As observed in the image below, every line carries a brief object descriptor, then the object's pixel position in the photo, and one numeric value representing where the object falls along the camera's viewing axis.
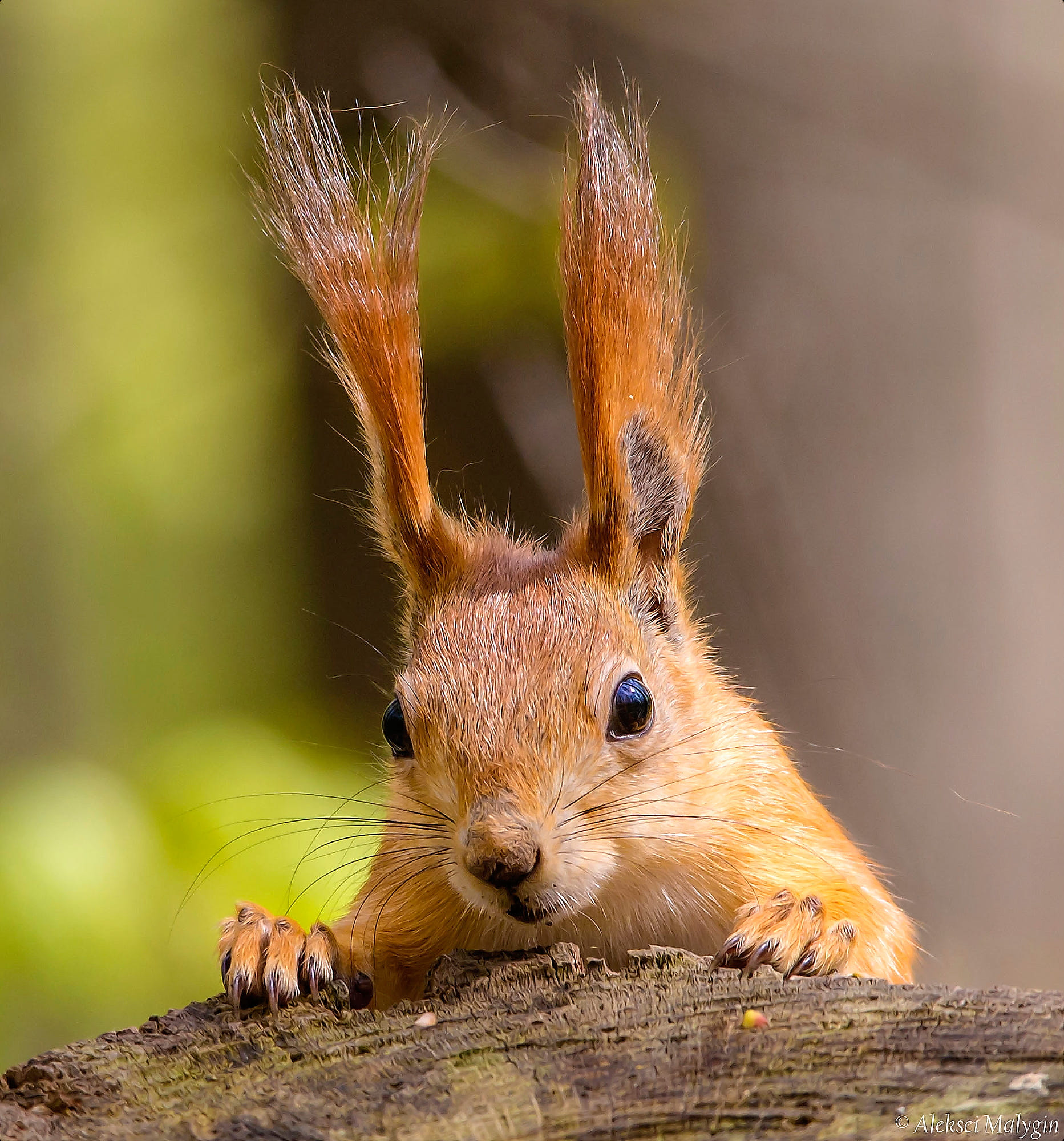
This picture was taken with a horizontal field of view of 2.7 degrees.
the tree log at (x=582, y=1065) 2.68
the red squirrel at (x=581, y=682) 2.73
